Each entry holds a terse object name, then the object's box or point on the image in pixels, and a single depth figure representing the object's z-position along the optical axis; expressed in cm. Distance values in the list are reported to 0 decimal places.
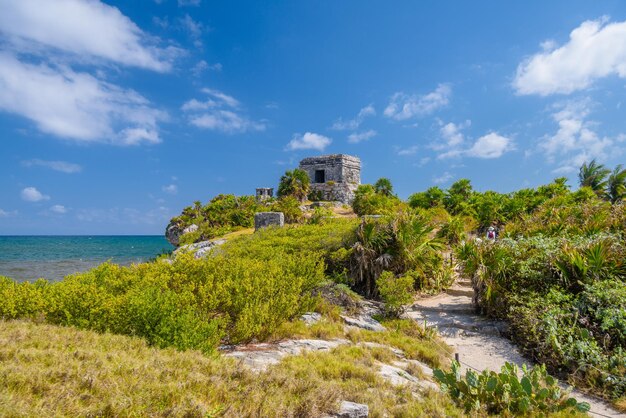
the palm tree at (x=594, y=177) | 3816
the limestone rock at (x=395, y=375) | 493
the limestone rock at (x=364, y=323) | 809
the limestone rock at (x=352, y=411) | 352
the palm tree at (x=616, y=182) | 3641
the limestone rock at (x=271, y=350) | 477
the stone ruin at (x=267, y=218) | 2302
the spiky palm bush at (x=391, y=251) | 1118
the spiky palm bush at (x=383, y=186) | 4091
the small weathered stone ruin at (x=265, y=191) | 5012
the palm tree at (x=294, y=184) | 3962
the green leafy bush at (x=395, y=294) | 891
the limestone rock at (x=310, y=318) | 753
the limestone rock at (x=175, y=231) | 3675
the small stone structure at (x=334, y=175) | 4366
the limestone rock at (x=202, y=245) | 2202
